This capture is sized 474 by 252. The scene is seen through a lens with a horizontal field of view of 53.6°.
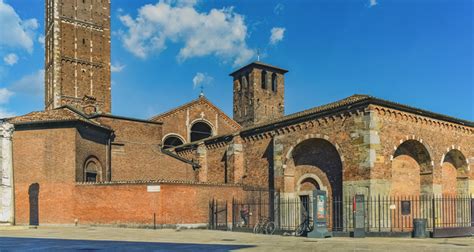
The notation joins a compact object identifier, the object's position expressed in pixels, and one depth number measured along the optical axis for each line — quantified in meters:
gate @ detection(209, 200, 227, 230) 24.31
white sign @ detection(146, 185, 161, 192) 22.30
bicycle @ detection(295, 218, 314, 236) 19.40
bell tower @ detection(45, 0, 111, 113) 42.41
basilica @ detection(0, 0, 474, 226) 20.69
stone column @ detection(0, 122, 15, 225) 19.84
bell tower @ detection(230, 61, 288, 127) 46.94
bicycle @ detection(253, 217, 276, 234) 21.27
